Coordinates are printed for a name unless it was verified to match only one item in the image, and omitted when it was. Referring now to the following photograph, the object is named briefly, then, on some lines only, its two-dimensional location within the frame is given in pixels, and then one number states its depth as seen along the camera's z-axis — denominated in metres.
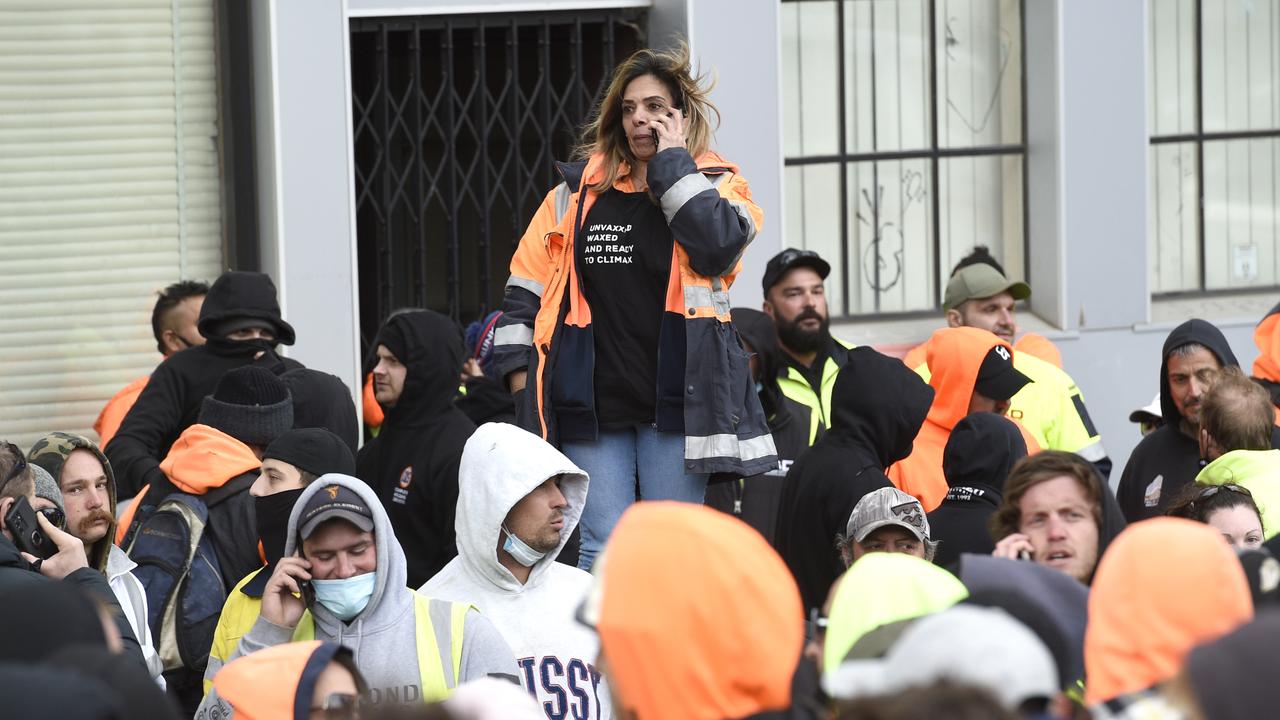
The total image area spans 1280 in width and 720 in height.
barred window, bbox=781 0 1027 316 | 19.80
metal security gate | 18.22
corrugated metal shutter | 17.56
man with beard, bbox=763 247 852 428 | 15.78
